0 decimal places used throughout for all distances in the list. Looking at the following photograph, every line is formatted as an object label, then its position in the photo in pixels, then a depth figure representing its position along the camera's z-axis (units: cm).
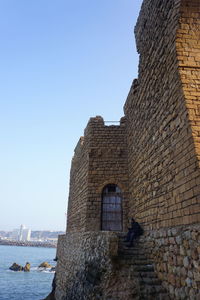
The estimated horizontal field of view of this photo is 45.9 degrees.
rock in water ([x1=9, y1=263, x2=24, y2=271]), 4056
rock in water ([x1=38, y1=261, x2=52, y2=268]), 4590
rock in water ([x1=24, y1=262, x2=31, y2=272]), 4091
